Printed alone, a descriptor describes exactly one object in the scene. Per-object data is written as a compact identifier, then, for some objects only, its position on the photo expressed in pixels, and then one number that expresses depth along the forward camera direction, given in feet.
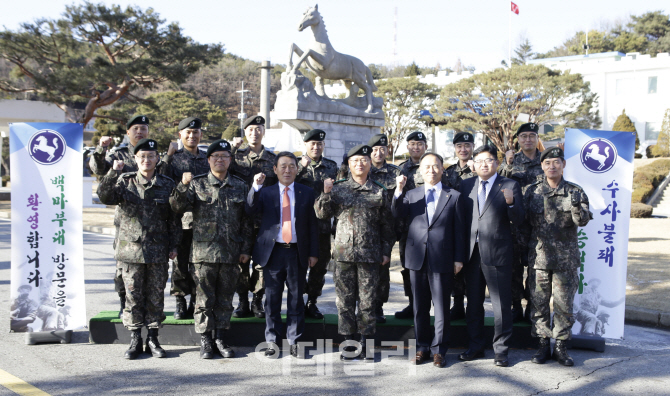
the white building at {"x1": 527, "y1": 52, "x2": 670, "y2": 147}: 121.80
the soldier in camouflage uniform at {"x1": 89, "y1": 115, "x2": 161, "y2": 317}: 16.16
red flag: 137.08
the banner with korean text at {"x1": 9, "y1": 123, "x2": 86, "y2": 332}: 16.02
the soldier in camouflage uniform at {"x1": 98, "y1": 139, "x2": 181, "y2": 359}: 15.05
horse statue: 44.10
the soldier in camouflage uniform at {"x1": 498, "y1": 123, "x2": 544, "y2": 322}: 17.80
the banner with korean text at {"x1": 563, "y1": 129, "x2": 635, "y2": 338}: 16.62
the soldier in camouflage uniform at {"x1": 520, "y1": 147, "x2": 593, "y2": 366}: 15.19
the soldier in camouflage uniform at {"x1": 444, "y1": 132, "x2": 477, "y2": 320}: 19.07
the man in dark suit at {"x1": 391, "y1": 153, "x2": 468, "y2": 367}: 15.01
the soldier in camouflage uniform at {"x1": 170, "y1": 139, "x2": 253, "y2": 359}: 15.12
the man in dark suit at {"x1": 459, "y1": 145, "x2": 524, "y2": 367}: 14.98
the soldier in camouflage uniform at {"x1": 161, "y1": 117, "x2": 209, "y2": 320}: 17.13
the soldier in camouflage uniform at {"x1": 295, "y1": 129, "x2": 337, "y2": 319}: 18.19
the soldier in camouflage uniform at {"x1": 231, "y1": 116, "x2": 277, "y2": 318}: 17.99
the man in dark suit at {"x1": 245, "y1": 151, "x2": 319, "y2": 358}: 15.57
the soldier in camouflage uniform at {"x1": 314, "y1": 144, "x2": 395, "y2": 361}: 15.25
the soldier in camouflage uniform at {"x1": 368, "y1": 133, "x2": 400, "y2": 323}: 18.37
